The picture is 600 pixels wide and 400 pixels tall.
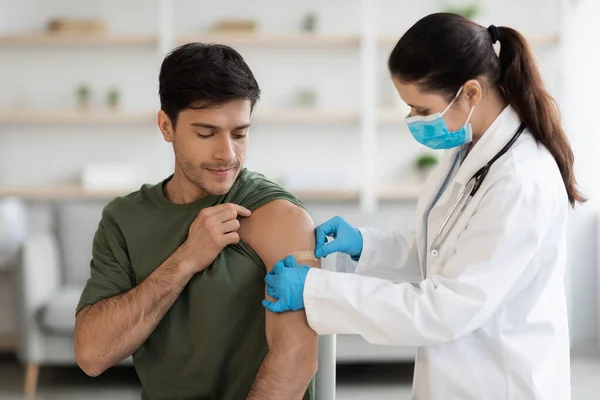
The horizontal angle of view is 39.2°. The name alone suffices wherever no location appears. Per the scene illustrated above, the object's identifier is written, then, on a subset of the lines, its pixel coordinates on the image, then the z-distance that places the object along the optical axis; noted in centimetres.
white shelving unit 471
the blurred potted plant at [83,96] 481
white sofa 386
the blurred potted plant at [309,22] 484
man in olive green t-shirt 156
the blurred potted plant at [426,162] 486
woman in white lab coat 142
